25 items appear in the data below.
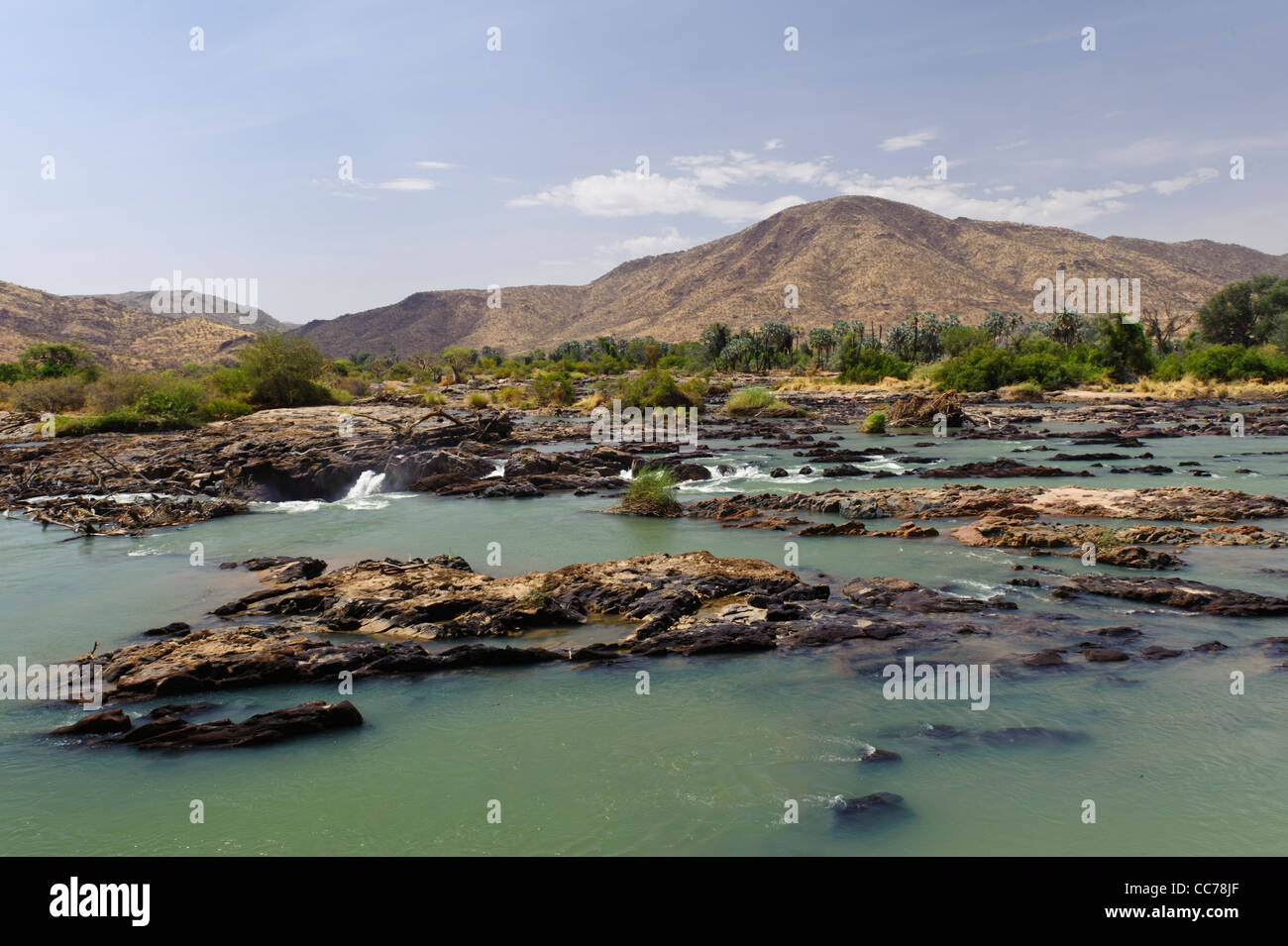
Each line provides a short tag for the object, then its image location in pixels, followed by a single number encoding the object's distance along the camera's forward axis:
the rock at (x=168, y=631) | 11.50
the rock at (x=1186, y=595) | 11.59
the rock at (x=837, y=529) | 18.09
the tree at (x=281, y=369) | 45.41
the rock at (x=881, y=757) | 7.73
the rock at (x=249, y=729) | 8.15
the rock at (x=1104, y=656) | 9.97
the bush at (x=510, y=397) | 61.97
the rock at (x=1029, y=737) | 8.05
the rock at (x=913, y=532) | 17.53
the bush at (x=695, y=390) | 52.45
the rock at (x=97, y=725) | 8.37
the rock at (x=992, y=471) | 25.86
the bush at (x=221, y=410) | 42.06
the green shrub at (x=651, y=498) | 20.81
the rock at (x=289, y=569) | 14.28
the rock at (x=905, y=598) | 12.14
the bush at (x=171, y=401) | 39.41
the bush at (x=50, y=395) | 44.53
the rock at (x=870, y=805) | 6.80
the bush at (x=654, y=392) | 49.38
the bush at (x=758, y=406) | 51.62
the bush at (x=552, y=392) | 60.03
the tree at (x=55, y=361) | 52.03
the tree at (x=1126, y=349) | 64.38
